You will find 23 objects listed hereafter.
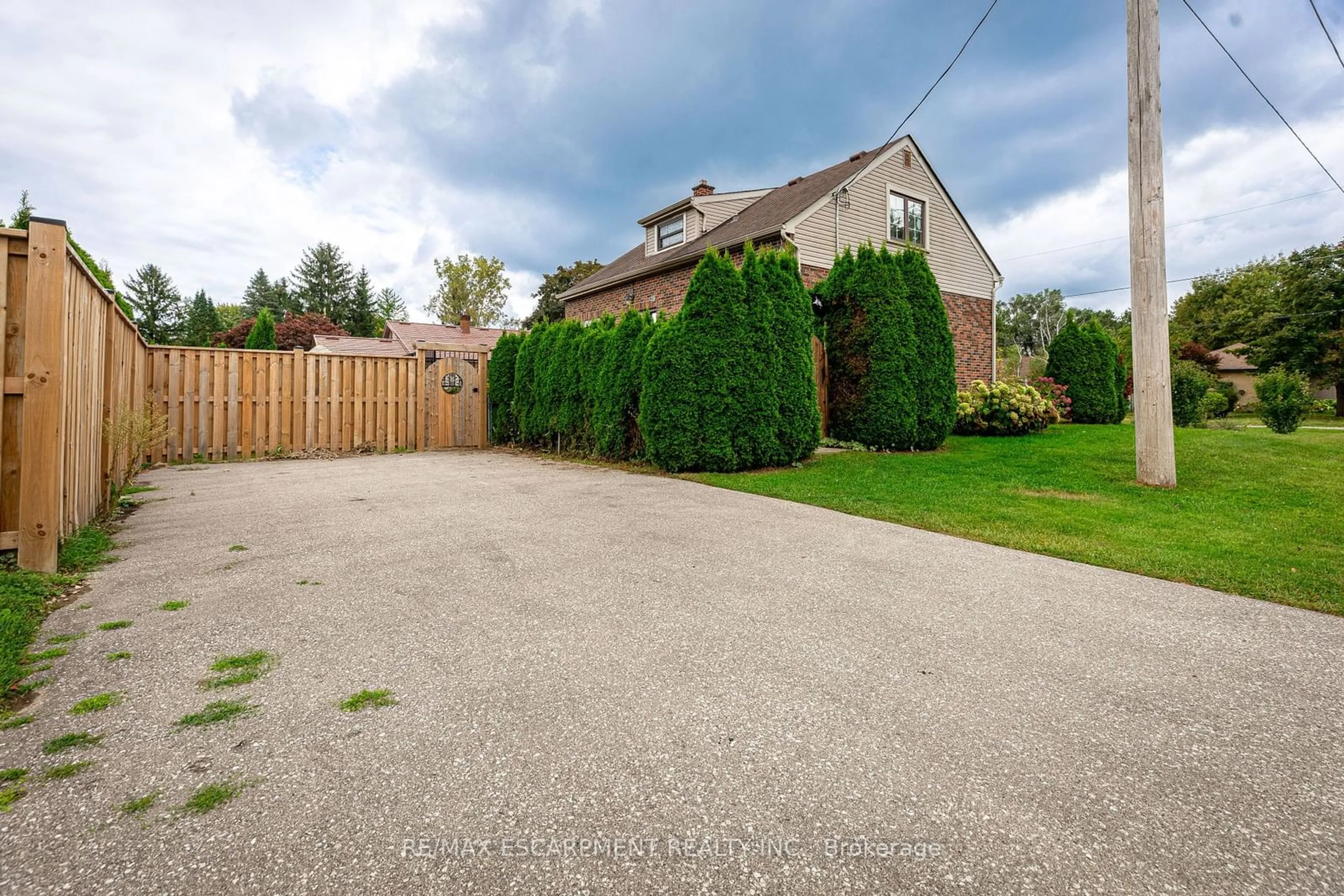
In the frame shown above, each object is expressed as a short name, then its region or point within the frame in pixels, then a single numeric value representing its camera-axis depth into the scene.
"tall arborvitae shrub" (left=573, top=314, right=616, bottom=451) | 9.93
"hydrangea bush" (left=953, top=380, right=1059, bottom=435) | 11.65
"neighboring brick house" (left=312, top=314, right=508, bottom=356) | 25.69
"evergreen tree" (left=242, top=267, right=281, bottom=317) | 56.47
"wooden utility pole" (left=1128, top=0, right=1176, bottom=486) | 6.32
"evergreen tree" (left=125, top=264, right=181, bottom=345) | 44.81
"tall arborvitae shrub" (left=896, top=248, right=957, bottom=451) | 9.80
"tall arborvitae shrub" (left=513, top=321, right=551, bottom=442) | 11.71
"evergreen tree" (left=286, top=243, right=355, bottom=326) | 50.03
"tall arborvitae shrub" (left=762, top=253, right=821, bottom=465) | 8.40
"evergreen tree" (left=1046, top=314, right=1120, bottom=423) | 14.08
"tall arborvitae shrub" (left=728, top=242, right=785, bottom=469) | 8.11
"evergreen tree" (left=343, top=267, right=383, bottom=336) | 49.66
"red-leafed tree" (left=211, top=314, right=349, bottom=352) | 38.31
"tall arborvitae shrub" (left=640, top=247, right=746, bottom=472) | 8.02
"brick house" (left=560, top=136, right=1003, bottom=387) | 14.09
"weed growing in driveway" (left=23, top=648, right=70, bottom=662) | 2.21
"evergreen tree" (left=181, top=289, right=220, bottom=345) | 44.09
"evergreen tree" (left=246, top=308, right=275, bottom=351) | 25.78
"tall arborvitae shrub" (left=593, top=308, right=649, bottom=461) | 9.08
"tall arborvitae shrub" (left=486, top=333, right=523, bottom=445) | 13.02
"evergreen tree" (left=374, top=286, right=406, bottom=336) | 51.53
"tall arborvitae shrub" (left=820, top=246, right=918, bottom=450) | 9.57
